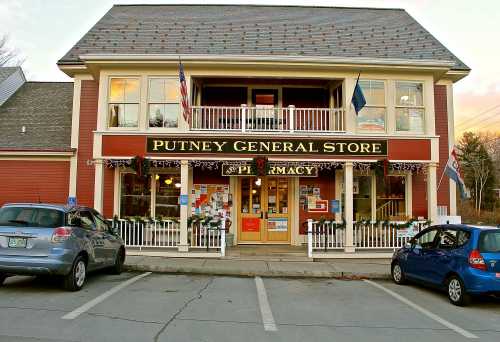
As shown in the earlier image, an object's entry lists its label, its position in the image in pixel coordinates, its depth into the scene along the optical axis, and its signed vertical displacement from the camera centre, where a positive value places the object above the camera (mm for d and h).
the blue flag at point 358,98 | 13039 +3143
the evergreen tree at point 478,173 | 54006 +4448
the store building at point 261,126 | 13852 +2575
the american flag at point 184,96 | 12763 +3118
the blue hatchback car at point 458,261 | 7918 -944
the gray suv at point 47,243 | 8023 -688
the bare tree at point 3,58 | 37981 +12213
